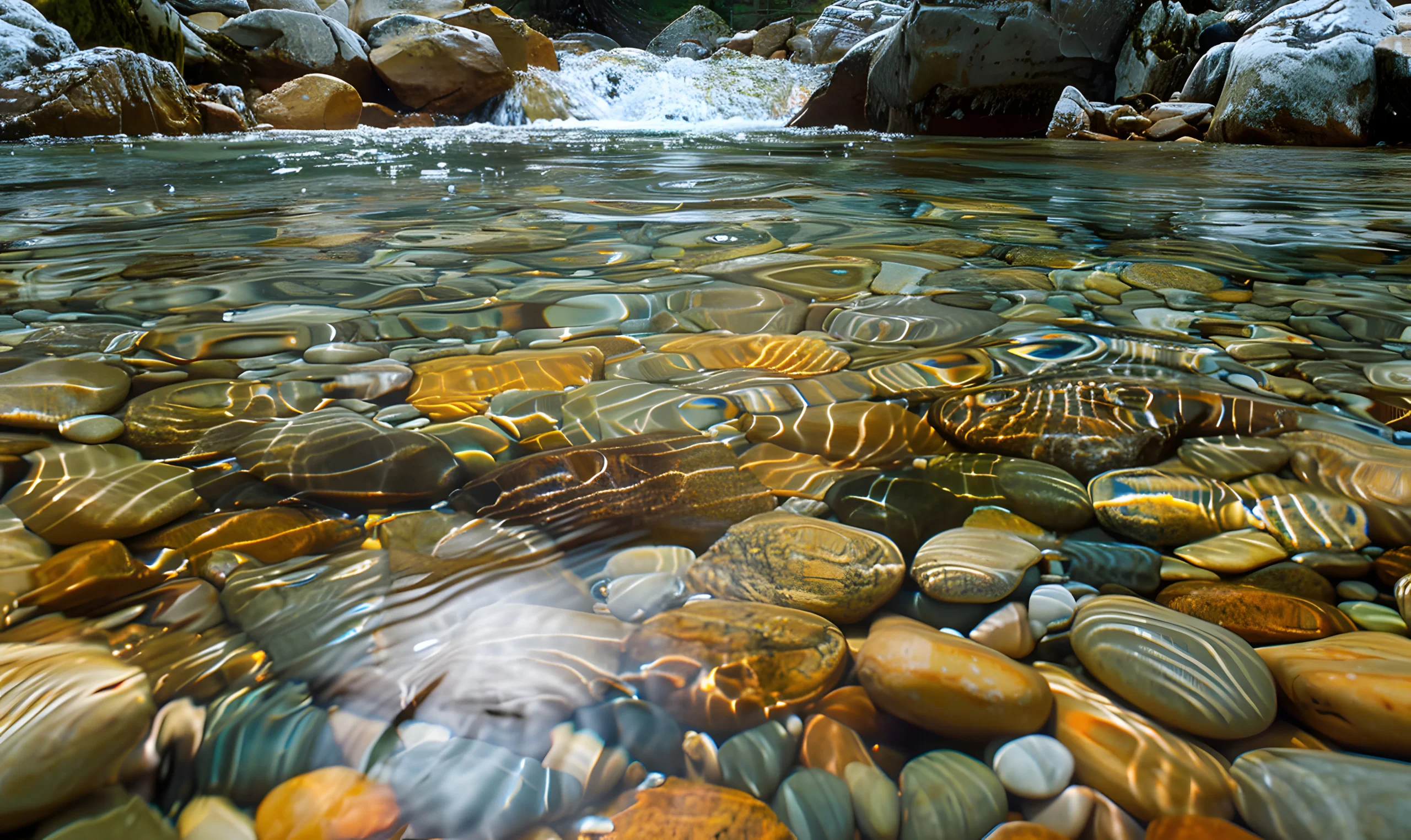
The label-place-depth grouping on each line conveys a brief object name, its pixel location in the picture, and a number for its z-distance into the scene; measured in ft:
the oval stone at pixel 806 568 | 2.80
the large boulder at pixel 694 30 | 93.20
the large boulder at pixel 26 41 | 26.63
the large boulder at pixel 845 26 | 62.75
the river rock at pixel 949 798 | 1.98
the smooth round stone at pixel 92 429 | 3.92
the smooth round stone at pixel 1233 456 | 3.72
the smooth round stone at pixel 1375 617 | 2.68
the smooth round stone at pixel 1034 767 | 2.08
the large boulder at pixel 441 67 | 43.37
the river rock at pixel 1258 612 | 2.62
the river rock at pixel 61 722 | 1.97
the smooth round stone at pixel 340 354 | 5.16
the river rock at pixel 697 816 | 1.96
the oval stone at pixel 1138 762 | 2.01
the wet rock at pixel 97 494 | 3.16
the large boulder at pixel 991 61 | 27.84
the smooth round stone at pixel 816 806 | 1.99
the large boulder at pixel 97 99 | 26.37
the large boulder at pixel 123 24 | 33.14
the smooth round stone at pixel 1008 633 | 2.61
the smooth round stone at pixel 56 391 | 4.06
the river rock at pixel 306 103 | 37.60
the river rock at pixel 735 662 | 2.33
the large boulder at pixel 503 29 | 51.21
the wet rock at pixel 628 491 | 3.36
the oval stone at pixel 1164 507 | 3.28
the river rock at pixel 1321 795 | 1.90
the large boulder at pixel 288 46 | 41.78
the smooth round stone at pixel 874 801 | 1.99
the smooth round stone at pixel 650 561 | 3.02
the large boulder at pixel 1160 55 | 35.14
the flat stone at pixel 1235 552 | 3.07
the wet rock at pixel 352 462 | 3.54
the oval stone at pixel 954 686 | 2.24
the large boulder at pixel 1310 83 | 25.77
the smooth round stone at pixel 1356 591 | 2.87
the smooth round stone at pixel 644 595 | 2.78
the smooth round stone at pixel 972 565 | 2.86
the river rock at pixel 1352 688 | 2.13
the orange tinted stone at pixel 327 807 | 1.94
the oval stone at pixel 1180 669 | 2.24
